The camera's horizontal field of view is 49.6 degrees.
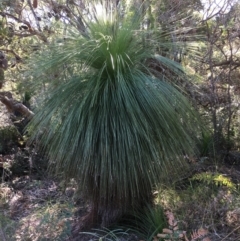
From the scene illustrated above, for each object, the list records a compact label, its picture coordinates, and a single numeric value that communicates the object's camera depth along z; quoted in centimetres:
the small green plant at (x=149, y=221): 235
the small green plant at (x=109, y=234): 233
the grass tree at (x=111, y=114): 229
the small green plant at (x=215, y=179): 261
